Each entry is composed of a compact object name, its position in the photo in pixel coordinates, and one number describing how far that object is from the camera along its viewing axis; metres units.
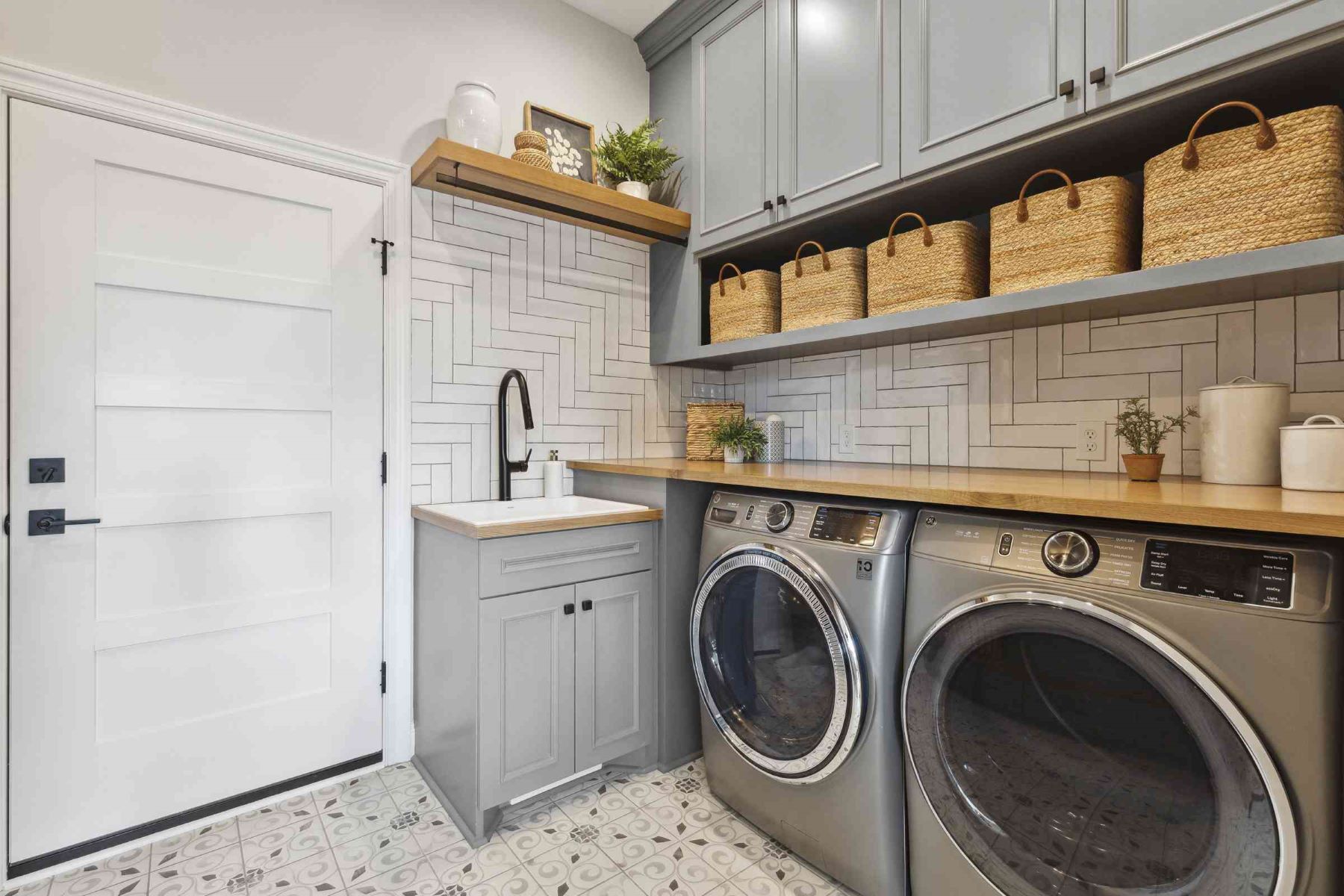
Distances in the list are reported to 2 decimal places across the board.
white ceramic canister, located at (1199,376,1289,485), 1.34
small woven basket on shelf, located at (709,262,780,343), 2.36
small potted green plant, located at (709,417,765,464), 2.48
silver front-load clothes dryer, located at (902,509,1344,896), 0.91
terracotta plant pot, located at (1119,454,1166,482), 1.51
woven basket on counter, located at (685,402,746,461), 2.62
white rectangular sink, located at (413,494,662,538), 1.74
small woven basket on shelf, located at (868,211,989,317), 1.79
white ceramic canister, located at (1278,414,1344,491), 1.18
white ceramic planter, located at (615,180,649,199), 2.49
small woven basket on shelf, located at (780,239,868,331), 2.09
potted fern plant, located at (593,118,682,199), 2.50
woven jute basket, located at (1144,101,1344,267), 1.18
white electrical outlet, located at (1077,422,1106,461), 1.80
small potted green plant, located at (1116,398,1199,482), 1.51
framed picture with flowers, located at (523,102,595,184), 2.48
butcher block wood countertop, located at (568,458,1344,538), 0.96
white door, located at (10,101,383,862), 1.65
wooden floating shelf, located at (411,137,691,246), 2.05
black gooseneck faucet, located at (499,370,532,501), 2.28
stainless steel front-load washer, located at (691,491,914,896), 1.44
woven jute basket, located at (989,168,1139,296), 1.48
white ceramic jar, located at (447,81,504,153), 2.16
